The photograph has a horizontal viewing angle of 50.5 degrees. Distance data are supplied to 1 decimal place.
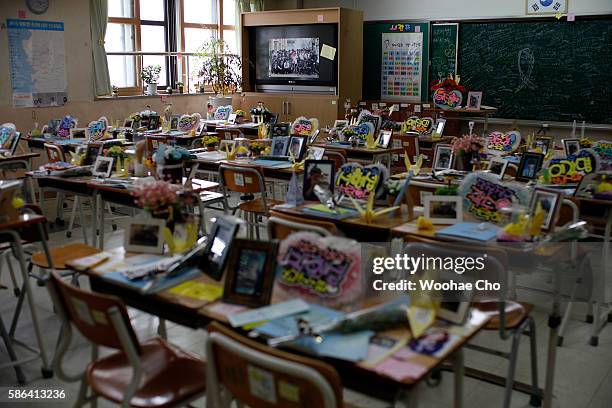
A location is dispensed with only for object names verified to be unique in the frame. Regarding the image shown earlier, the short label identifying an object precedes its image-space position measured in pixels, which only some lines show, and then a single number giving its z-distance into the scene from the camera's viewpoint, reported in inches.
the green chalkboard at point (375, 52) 434.6
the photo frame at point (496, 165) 202.7
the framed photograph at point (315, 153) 207.6
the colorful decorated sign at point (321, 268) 90.2
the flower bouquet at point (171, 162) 173.3
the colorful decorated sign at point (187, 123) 334.0
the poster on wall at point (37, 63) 331.0
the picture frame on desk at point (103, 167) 195.3
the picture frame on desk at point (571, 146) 228.8
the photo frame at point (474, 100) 377.7
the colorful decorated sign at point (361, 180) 157.4
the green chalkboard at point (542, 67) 365.4
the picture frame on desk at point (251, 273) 91.4
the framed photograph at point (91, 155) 212.8
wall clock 335.3
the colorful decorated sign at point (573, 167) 178.1
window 402.3
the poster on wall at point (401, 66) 432.1
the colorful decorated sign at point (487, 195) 136.5
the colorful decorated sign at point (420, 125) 330.0
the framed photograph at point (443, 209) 138.1
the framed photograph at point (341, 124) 328.7
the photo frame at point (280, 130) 275.2
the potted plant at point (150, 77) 407.8
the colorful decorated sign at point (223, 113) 397.7
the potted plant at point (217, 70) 446.9
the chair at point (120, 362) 82.6
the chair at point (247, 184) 197.5
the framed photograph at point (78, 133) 291.9
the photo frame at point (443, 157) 209.9
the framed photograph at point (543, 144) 243.2
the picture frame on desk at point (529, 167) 186.5
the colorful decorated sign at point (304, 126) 307.2
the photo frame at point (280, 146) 232.1
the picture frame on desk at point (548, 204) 126.3
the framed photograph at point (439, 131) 316.5
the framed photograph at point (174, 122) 336.5
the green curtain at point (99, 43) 370.6
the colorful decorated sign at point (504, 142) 258.4
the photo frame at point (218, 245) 100.0
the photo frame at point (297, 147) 226.7
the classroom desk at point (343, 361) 69.9
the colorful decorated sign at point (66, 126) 298.8
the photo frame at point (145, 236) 113.3
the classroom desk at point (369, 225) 138.3
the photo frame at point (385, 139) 279.3
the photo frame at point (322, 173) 160.2
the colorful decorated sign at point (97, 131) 299.9
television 443.2
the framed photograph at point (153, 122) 336.5
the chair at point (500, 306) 104.5
